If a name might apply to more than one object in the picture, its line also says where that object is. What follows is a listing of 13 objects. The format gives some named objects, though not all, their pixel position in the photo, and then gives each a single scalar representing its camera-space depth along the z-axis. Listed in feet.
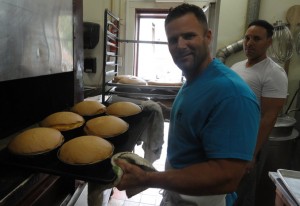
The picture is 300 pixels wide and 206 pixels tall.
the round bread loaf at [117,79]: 6.17
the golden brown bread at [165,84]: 5.94
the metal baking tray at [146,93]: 5.75
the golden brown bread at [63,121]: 3.41
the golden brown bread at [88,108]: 4.07
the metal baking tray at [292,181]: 3.62
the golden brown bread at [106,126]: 3.36
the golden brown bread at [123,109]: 4.17
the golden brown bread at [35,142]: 2.67
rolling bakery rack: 5.77
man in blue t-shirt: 2.17
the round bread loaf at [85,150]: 2.62
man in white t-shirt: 4.97
